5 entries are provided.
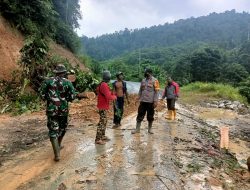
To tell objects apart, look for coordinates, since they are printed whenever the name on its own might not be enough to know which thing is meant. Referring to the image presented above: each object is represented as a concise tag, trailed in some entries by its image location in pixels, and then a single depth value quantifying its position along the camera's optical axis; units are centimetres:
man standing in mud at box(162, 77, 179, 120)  724
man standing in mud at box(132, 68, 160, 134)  509
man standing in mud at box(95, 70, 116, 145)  430
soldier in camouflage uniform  370
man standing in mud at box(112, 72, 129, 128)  576
